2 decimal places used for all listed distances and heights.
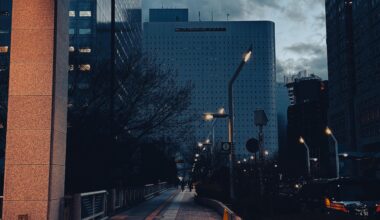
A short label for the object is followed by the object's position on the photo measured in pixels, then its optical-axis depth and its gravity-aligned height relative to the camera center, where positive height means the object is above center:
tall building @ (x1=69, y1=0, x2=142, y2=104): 75.69 +23.58
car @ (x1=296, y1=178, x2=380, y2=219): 15.18 -1.04
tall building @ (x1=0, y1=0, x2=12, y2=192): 23.45 +3.39
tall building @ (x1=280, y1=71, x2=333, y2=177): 118.56 +11.32
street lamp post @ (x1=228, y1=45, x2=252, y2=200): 20.97 +1.10
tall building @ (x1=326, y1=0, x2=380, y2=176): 80.62 +16.91
